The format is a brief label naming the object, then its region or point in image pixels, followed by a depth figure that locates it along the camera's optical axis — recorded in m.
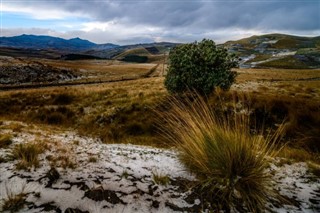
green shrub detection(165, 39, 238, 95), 17.22
